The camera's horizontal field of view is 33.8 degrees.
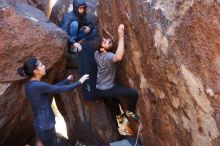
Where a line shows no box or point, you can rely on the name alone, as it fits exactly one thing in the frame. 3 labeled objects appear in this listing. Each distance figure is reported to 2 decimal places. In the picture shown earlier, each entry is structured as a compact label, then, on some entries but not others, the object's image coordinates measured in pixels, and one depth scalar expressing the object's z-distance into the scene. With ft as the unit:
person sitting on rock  21.29
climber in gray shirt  17.28
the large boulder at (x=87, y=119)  22.04
